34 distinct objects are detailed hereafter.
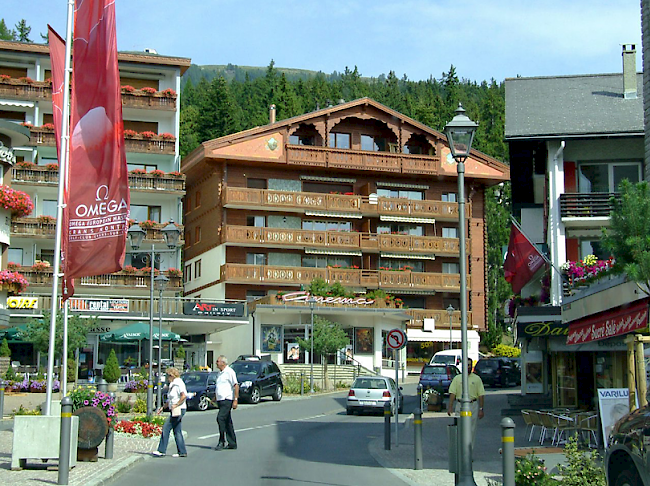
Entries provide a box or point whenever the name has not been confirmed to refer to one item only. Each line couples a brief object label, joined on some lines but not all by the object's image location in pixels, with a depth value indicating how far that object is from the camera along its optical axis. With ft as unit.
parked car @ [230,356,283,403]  117.50
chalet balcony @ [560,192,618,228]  94.73
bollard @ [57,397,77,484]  40.70
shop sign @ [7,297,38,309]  150.61
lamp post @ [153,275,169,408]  100.78
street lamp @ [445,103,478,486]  41.86
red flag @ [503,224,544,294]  88.46
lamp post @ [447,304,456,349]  184.55
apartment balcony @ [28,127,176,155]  172.24
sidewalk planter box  45.50
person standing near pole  52.08
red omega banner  48.44
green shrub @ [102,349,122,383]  124.88
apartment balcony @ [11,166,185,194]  167.63
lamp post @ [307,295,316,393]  141.49
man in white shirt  58.94
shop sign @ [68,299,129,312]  153.17
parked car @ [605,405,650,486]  30.60
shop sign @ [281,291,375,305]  170.09
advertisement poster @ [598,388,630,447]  51.39
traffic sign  69.46
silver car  106.63
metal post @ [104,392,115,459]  52.19
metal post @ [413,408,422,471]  53.16
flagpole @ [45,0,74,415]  46.75
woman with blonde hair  56.59
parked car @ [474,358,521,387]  167.02
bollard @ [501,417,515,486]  33.50
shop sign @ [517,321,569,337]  85.66
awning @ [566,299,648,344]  54.90
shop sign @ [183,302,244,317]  160.04
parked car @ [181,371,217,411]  106.73
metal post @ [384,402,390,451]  64.16
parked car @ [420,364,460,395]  123.70
